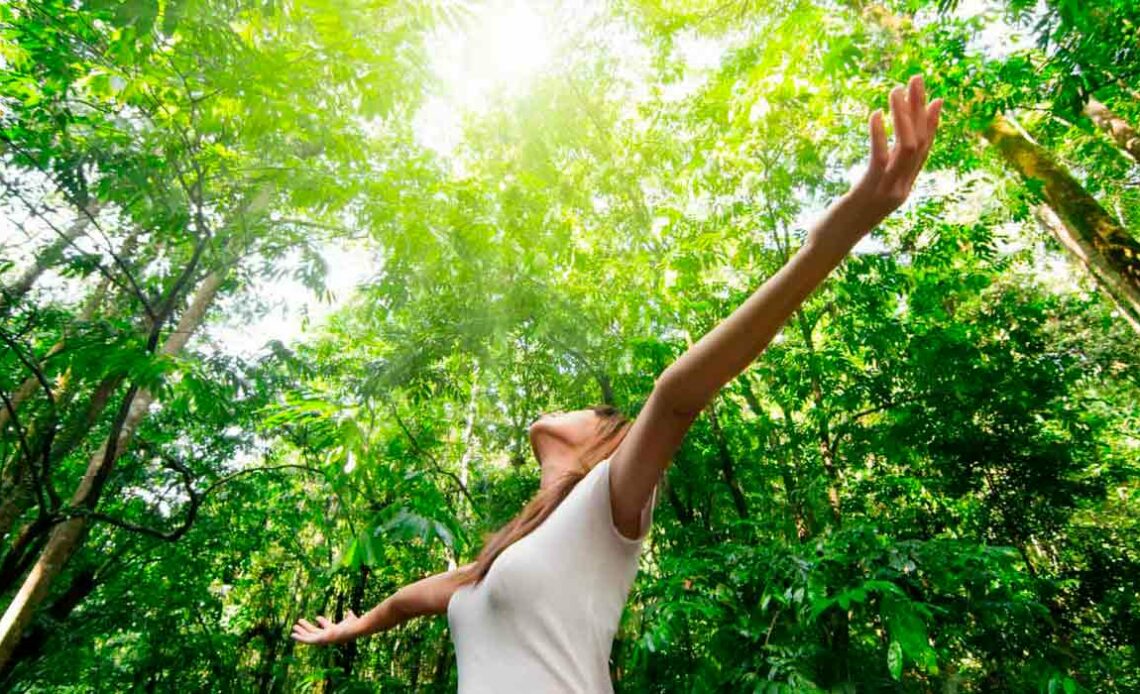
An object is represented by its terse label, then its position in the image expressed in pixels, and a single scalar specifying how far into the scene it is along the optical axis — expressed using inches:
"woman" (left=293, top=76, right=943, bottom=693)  28.6
